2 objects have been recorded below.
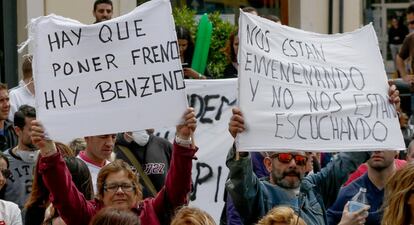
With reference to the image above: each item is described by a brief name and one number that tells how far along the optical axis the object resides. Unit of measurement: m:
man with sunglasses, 8.70
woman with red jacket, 8.65
